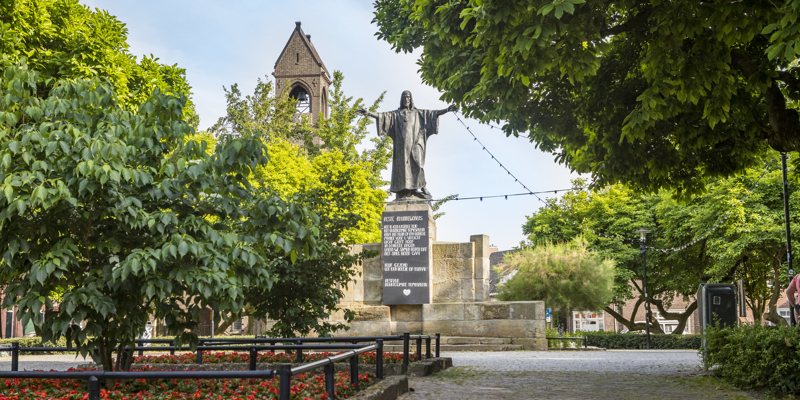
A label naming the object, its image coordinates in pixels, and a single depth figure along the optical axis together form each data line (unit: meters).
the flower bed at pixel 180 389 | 6.65
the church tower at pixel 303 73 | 63.97
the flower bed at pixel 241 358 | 11.04
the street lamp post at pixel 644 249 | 32.97
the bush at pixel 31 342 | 25.39
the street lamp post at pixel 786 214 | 21.64
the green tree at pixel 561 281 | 30.84
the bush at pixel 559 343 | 27.19
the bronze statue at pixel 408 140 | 19.31
